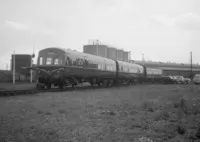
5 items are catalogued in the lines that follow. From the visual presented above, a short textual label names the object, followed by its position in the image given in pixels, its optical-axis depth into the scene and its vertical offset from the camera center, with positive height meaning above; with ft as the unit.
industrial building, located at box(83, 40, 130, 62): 197.57 +21.63
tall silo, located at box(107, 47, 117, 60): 213.05 +20.98
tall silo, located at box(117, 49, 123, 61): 230.79 +20.69
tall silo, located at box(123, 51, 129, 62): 239.58 +20.08
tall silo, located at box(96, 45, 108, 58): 199.31 +21.49
